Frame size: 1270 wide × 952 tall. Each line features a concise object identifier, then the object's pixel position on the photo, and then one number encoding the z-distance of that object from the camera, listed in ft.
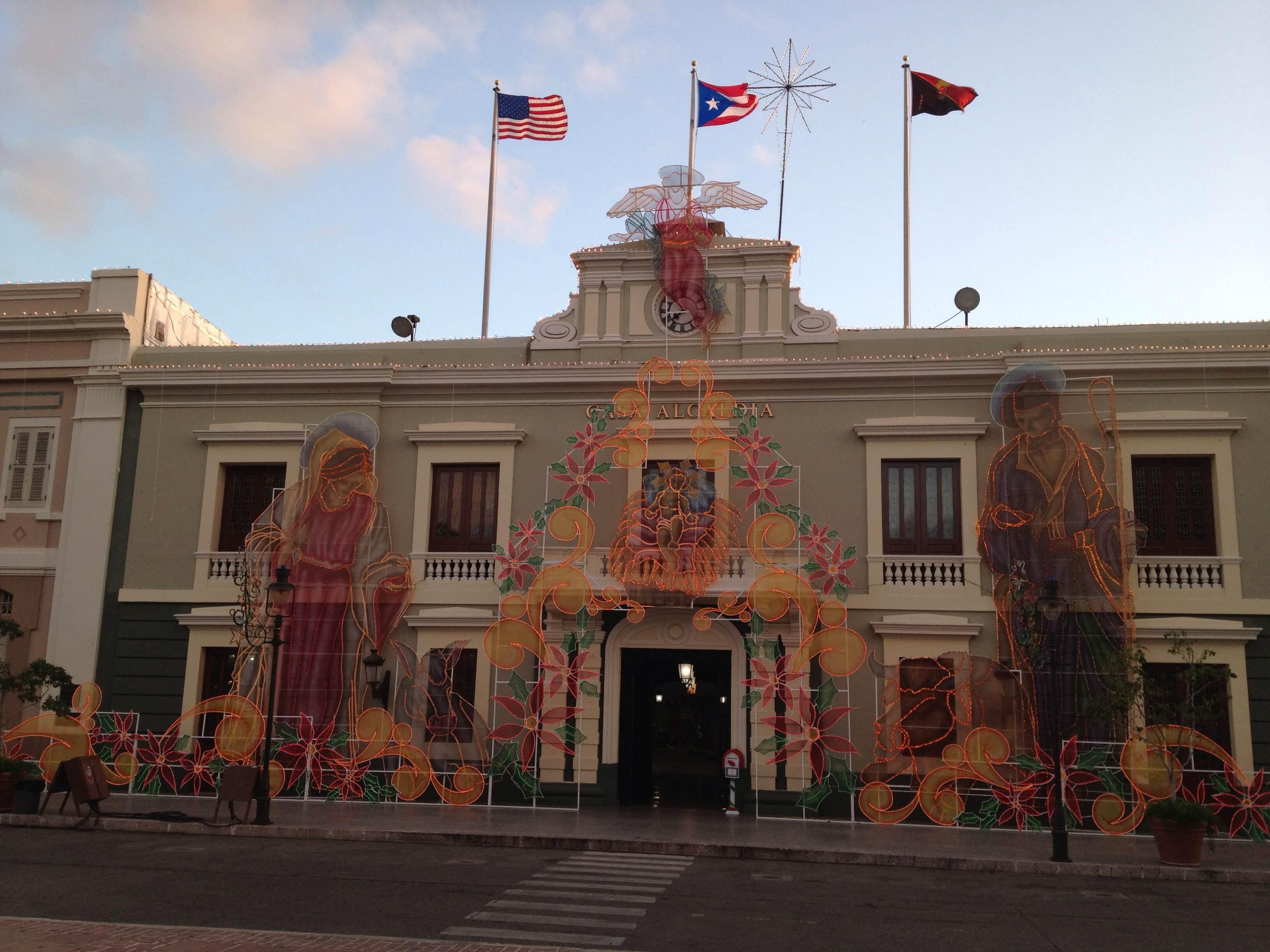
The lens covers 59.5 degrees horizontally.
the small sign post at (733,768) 59.31
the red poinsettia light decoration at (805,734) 57.26
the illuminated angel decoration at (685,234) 66.08
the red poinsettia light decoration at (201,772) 61.57
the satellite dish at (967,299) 68.54
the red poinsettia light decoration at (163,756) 62.44
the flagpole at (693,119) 72.23
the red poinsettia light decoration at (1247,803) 53.78
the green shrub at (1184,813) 45.62
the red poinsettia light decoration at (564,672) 59.88
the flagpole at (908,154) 70.03
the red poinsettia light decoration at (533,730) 59.00
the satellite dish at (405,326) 74.95
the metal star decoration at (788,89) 74.90
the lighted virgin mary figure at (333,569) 63.10
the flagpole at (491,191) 78.28
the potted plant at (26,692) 54.34
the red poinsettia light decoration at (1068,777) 54.70
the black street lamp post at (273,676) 51.80
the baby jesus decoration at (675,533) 58.59
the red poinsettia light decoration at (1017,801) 55.01
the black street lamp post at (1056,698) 46.24
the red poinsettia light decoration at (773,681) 58.29
